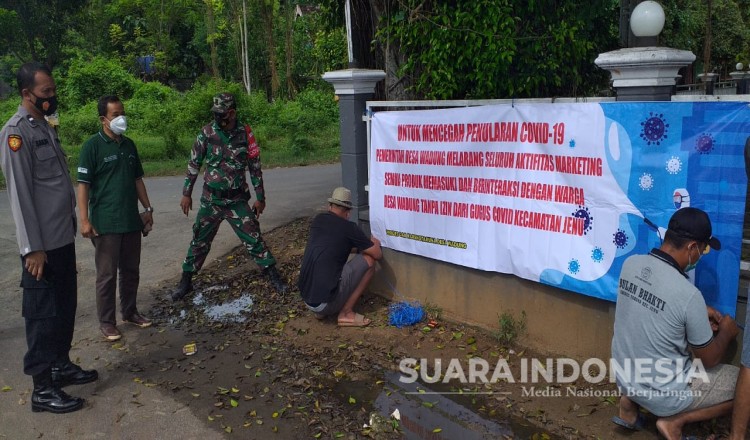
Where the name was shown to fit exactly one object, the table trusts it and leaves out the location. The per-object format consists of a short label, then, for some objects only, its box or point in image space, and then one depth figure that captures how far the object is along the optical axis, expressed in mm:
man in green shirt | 5223
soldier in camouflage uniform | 6203
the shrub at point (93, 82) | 24641
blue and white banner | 3803
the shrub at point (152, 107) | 20100
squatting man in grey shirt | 3375
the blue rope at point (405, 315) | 5609
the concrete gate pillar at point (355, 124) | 6129
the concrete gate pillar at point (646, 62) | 3920
